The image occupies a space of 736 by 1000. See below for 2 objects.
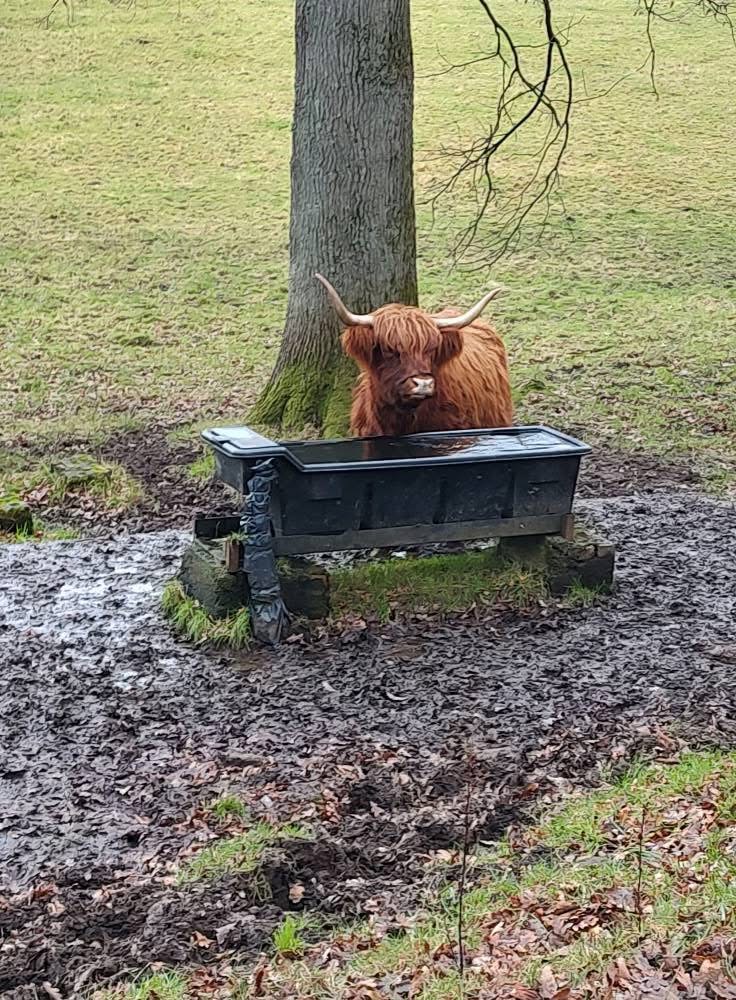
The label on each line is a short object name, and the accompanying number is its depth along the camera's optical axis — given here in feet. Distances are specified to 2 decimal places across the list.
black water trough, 21.88
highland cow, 24.67
